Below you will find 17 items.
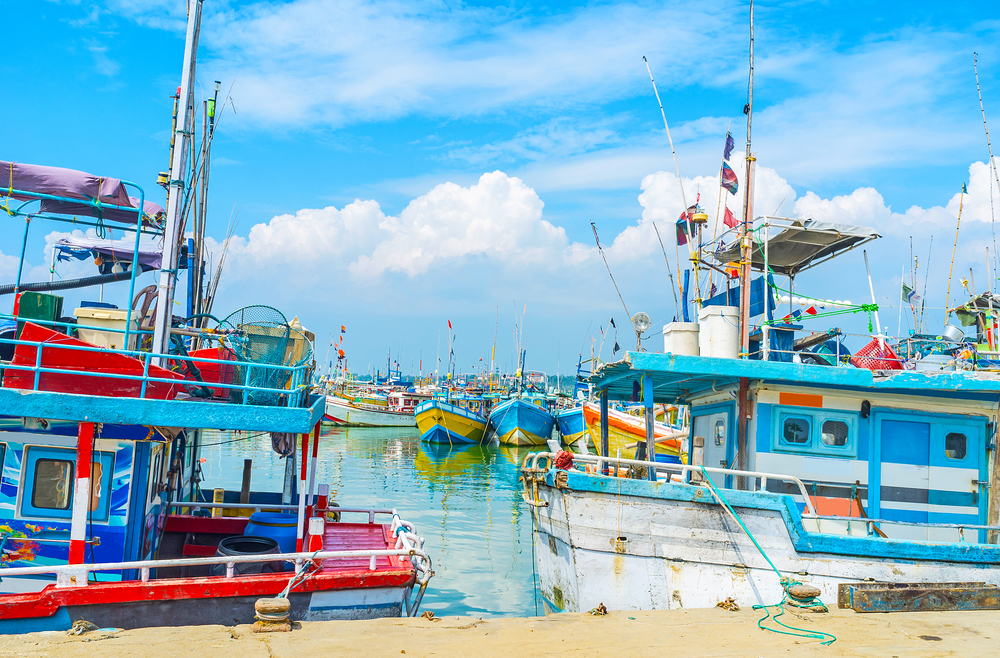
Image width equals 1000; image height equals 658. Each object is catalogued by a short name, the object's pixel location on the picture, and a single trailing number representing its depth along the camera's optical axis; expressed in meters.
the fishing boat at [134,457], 7.30
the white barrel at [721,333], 9.74
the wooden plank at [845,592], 8.31
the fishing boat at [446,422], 45.62
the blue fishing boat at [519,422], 44.94
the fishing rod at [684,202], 12.14
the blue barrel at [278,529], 9.14
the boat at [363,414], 58.03
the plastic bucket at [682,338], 9.83
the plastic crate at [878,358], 10.45
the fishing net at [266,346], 8.46
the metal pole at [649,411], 9.60
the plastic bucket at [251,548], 8.82
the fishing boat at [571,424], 45.12
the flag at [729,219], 11.47
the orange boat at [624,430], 33.75
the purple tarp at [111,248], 11.58
